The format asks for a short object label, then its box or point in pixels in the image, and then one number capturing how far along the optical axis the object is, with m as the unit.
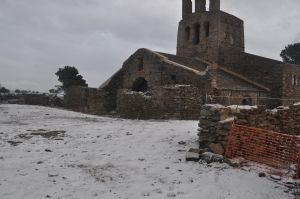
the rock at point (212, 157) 5.84
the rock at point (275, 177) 5.02
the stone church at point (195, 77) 12.90
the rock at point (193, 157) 5.94
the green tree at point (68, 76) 25.87
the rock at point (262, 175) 5.13
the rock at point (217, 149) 6.14
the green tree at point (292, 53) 34.49
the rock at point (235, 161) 5.63
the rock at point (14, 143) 6.97
